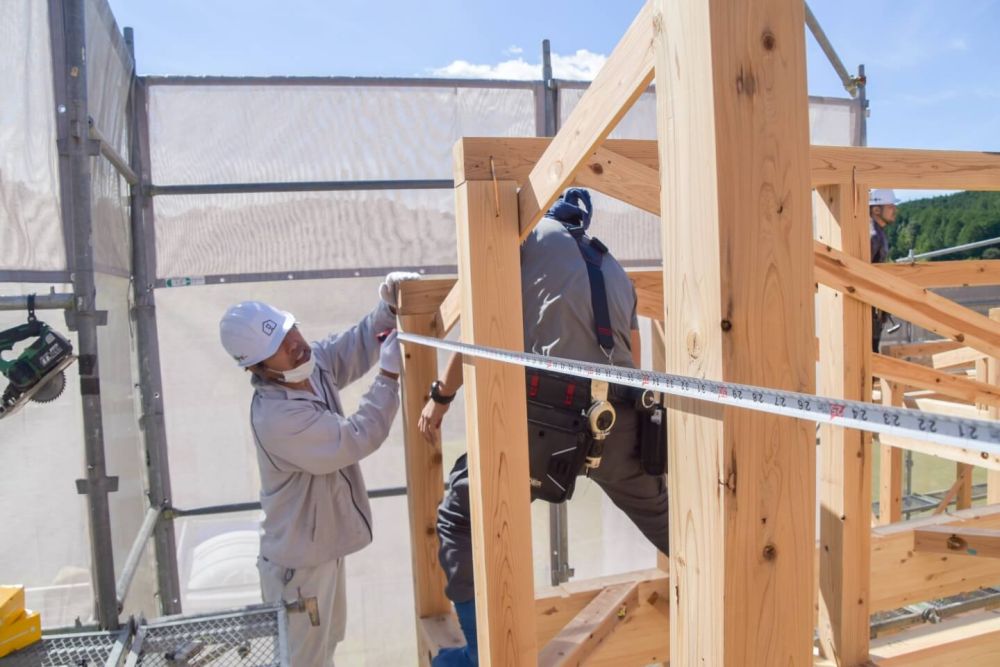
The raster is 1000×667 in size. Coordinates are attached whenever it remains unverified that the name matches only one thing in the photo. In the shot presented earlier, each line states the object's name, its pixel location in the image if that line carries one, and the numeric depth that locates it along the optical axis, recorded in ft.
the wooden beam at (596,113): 3.61
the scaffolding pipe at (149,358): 12.73
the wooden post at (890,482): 18.52
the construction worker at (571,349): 7.85
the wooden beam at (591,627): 7.86
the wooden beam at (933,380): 9.70
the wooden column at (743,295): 2.96
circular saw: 8.13
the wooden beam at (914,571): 10.01
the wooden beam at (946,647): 8.07
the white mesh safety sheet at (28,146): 8.60
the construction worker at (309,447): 9.69
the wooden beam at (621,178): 6.33
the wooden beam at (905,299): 7.21
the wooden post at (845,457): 7.60
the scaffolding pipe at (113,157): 9.26
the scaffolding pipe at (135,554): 10.11
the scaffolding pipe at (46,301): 8.46
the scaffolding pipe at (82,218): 8.82
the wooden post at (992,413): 17.49
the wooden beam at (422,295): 8.71
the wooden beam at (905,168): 7.46
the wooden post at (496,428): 6.02
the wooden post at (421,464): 9.04
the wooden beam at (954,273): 10.93
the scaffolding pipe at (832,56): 15.66
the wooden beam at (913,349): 20.65
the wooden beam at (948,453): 10.46
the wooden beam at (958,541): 7.95
